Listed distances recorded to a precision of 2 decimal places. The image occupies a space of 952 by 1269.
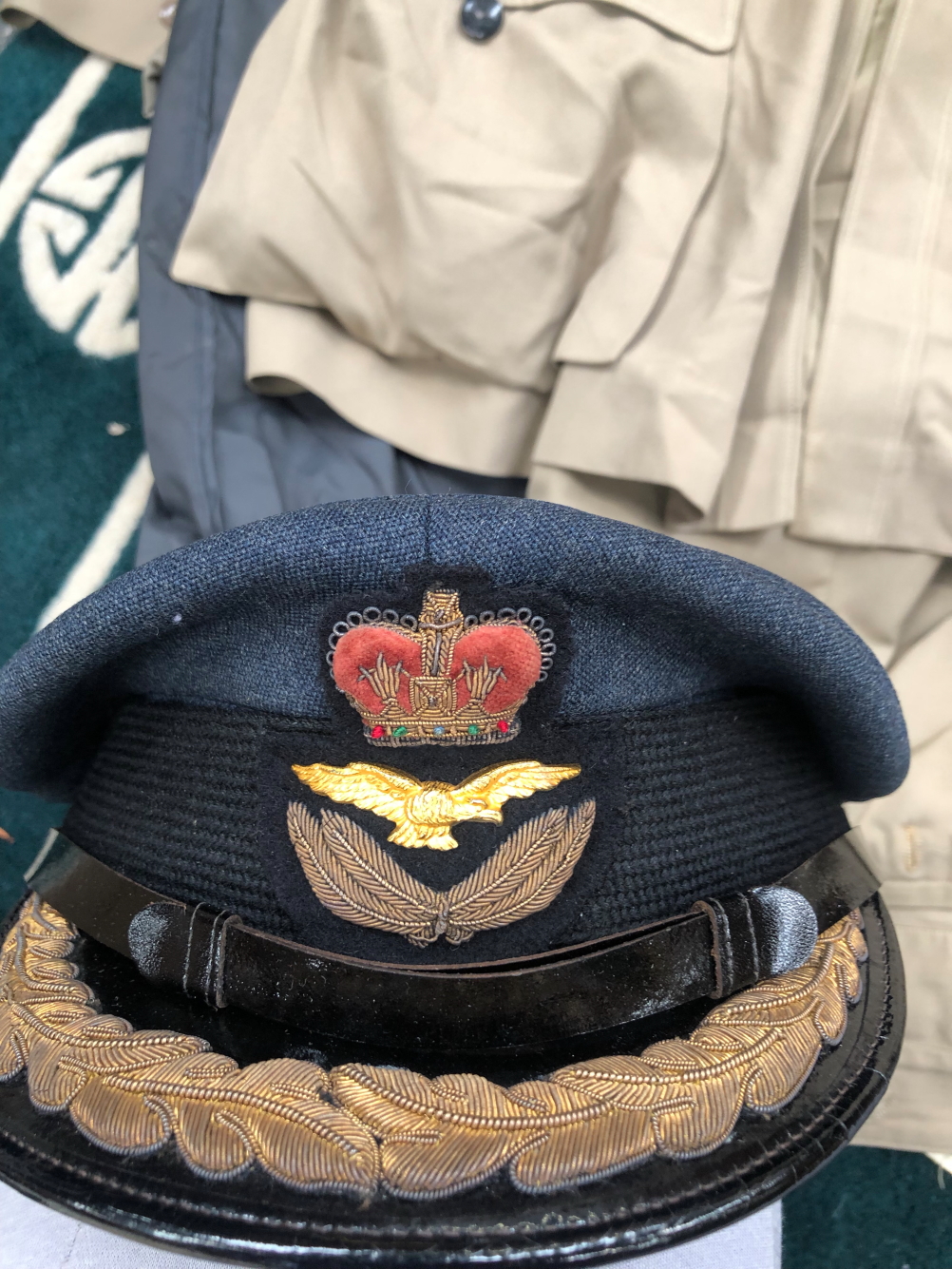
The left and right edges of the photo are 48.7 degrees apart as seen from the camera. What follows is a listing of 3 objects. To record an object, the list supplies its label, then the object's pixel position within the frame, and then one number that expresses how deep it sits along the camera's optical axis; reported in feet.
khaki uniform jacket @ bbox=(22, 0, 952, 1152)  0.98
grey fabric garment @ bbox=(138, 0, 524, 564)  1.11
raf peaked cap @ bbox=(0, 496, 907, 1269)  0.65
